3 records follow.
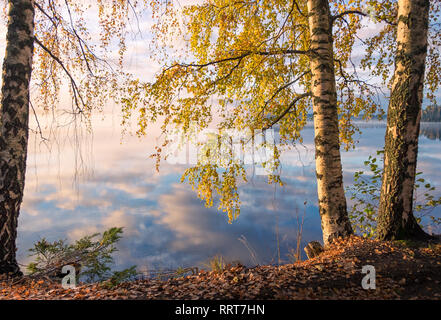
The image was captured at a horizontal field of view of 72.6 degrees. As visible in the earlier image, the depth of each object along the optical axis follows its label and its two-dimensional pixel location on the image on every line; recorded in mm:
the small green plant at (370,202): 6129
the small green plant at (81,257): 5525
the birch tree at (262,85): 5473
